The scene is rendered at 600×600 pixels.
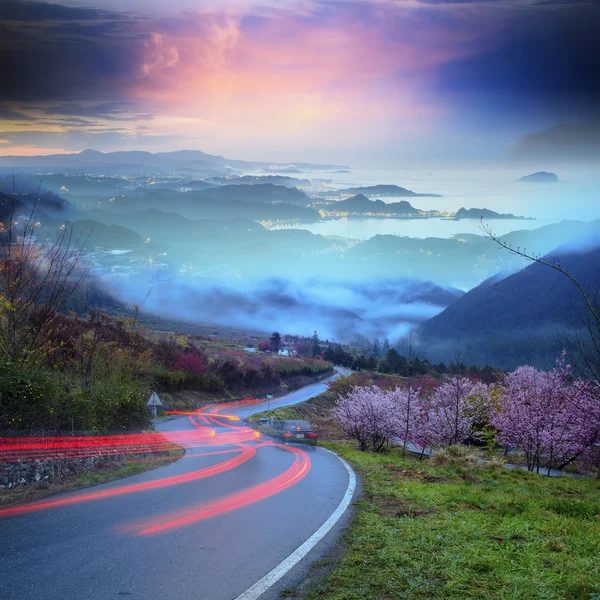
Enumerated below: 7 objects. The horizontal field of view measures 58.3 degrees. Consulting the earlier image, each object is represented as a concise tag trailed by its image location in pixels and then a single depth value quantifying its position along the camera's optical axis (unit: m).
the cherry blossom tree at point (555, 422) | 20.52
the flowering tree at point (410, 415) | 25.99
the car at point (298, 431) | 25.27
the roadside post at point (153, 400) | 22.55
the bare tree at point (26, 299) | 12.66
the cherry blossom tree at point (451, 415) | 26.36
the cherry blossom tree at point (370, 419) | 24.70
